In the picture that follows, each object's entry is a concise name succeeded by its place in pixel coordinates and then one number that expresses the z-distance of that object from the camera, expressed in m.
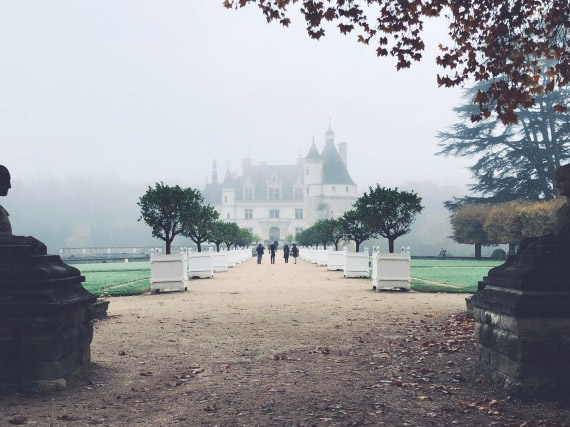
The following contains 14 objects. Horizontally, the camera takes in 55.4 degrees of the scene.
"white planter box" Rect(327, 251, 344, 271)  27.78
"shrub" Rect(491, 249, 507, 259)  48.06
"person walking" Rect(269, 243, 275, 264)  37.47
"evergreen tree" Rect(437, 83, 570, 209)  42.44
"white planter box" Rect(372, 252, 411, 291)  15.67
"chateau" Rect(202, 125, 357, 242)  105.81
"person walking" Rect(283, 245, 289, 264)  39.08
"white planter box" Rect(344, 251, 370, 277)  21.95
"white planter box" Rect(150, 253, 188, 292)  15.67
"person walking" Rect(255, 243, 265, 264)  38.20
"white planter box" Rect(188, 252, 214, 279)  22.30
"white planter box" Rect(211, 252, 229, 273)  27.15
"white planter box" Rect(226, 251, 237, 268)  32.25
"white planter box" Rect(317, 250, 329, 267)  33.12
